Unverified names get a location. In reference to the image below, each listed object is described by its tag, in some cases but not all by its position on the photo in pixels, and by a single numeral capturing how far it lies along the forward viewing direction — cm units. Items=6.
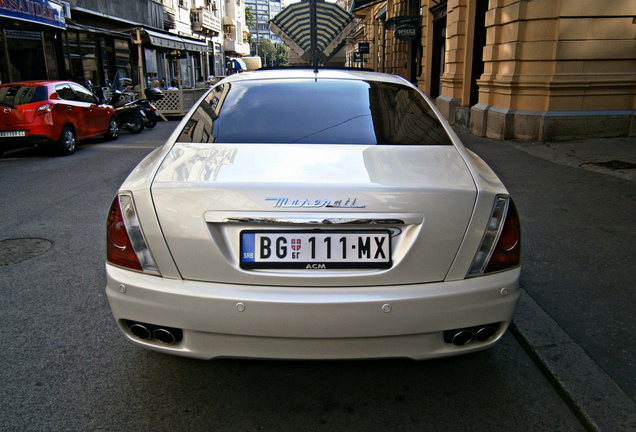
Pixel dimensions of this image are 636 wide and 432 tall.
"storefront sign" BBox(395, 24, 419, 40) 2314
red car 1049
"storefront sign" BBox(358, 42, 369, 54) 4438
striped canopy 1928
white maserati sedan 224
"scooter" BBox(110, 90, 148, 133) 1576
